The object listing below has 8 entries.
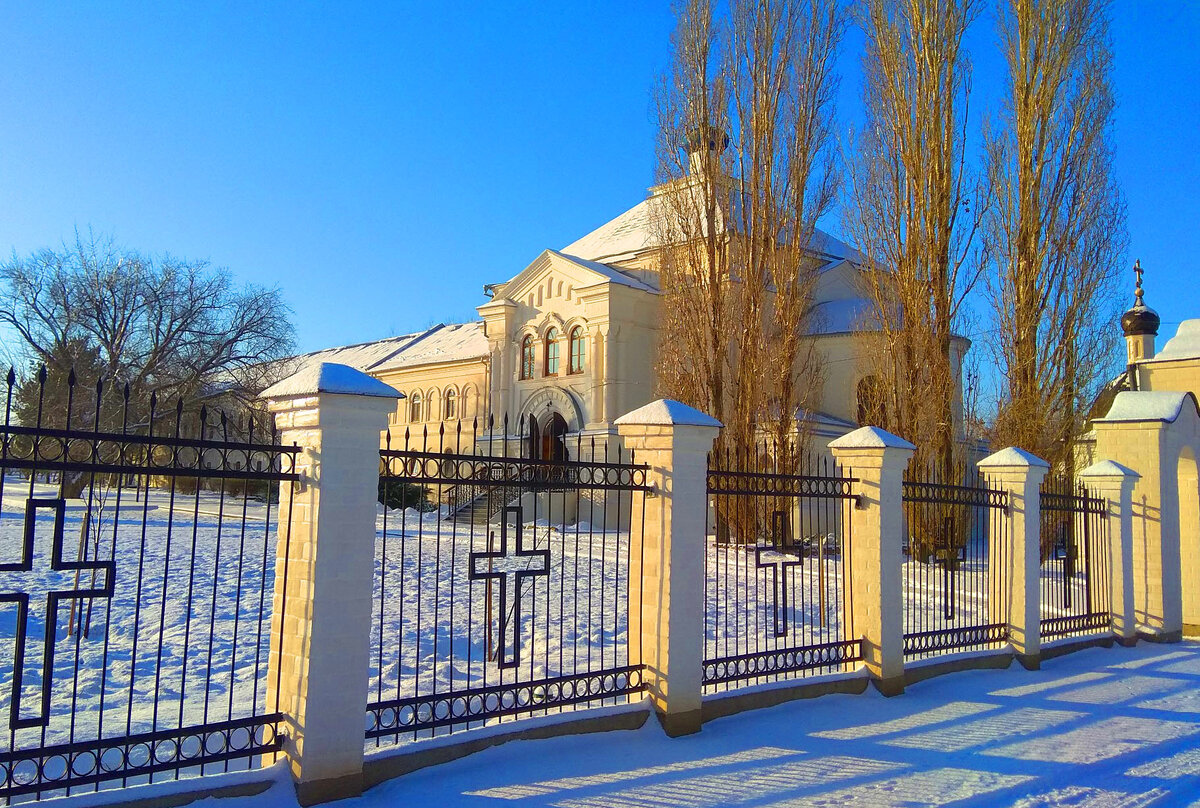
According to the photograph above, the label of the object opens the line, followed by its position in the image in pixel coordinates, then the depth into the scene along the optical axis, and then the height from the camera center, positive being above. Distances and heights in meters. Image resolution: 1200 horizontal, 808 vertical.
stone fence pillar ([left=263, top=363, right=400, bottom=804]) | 4.20 -0.56
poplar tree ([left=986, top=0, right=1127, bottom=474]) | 15.91 +5.07
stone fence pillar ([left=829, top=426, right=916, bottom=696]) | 7.03 -0.58
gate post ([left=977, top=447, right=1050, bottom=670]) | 8.59 -0.68
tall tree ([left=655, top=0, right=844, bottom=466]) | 17.03 +5.21
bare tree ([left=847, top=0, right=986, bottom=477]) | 15.72 +5.06
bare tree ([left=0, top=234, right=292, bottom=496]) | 21.72 +3.46
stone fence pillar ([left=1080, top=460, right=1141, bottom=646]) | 10.39 -0.61
